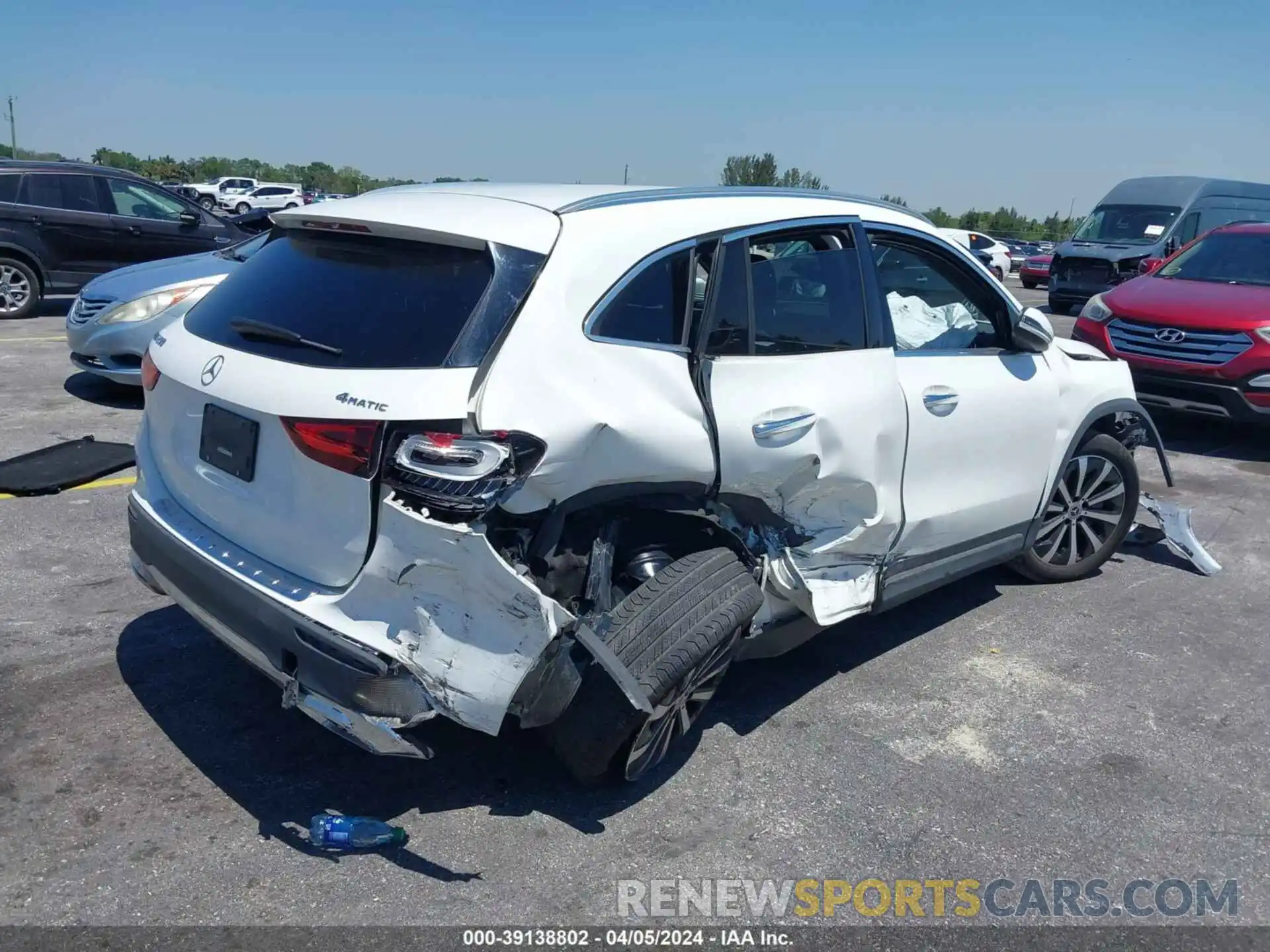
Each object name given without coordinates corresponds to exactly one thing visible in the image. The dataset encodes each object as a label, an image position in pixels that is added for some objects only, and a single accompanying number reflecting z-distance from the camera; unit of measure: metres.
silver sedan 7.76
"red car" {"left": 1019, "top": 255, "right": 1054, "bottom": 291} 26.83
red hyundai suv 8.07
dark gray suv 11.94
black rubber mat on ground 6.00
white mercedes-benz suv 2.87
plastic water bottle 3.03
